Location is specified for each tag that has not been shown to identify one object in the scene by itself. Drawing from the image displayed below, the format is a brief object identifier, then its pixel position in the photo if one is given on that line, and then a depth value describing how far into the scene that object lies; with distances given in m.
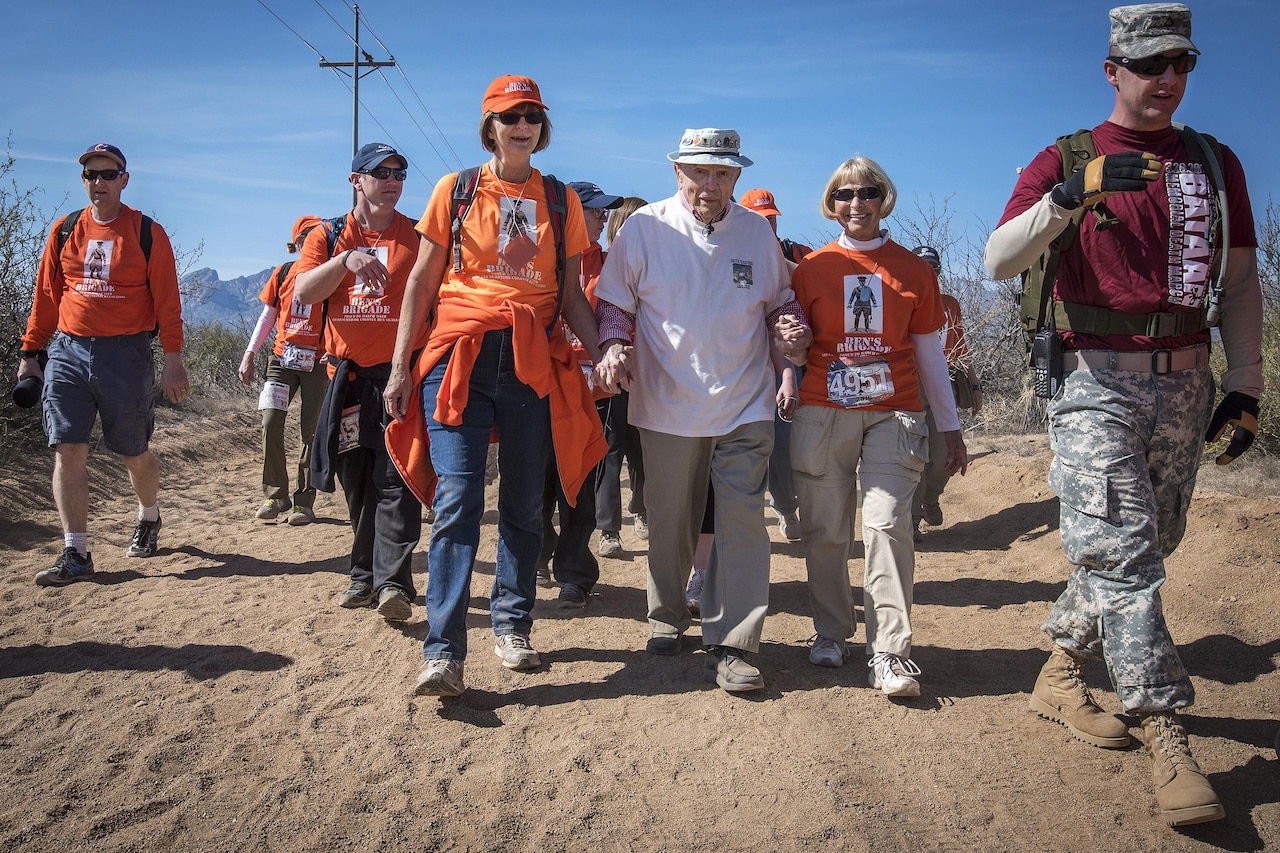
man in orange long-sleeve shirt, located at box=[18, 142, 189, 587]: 5.50
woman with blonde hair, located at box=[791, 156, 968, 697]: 3.98
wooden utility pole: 23.59
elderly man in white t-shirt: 3.90
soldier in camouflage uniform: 3.10
